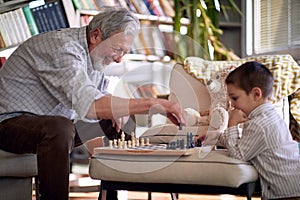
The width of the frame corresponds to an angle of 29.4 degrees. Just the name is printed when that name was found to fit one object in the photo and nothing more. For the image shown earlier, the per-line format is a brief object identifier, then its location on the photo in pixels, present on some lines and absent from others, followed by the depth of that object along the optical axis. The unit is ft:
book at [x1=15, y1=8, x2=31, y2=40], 12.23
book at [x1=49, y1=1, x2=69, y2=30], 12.03
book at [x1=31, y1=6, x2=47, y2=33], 12.21
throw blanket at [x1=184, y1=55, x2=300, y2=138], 8.82
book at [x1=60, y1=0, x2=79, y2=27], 12.02
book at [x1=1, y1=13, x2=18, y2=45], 12.24
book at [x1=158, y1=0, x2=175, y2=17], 13.37
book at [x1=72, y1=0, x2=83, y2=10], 12.24
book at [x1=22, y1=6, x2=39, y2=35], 12.26
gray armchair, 6.95
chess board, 5.87
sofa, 5.75
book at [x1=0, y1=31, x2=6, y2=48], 12.26
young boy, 5.96
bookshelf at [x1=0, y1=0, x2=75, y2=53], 12.16
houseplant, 12.57
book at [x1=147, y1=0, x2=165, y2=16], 13.21
